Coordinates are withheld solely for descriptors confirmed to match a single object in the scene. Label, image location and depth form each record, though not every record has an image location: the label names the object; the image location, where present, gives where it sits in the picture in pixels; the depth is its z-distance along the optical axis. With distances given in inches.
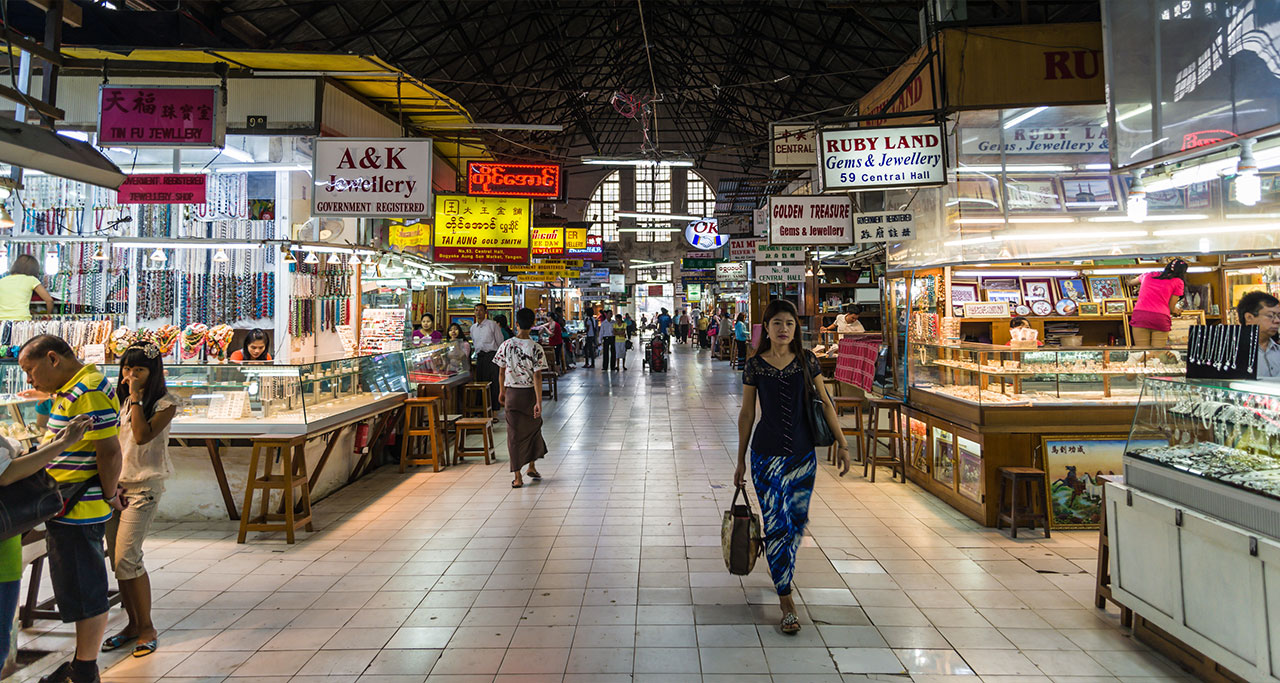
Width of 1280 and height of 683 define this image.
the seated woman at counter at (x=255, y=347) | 239.9
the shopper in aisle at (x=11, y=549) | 87.7
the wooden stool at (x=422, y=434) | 272.1
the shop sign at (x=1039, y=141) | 254.4
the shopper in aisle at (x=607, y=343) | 710.9
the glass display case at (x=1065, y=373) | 194.2
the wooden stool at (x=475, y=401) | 346.5
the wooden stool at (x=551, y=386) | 490.6
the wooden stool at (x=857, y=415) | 260.0
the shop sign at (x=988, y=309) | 290.5
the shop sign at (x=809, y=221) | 312.3
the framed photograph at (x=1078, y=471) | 188.9
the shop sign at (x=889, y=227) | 279.4
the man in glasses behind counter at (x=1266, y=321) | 138.3
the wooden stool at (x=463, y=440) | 282.5
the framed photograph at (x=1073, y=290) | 297.9
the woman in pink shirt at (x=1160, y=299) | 231.8
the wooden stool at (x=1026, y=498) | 181.3
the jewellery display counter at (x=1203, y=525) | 95.7
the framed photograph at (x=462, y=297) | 603.2
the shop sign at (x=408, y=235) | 400.5
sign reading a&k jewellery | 236.8
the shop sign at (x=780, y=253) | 424.2
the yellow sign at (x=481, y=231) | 366.6
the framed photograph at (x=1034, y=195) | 252.2
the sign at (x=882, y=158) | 238.4
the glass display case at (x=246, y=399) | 193.6
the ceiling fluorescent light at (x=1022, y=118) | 249.4
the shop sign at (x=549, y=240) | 544.7
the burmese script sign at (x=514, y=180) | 360.8
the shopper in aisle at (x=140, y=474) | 122.4
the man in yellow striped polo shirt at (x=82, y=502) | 105.8
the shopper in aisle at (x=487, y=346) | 400.8
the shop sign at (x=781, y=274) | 430.3
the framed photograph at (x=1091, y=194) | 252.7
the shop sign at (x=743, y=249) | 522.6
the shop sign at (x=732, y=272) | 697.4
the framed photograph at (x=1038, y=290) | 298.7
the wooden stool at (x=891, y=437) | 254.2
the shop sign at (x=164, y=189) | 244.4
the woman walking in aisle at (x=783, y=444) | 132.8
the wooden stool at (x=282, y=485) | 179.8
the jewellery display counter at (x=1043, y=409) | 190.2
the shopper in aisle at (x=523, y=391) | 249.1
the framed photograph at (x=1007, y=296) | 299.0
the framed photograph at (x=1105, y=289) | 297.0
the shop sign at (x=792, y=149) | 335.3
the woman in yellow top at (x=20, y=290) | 262.1
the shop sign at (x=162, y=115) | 209.5
